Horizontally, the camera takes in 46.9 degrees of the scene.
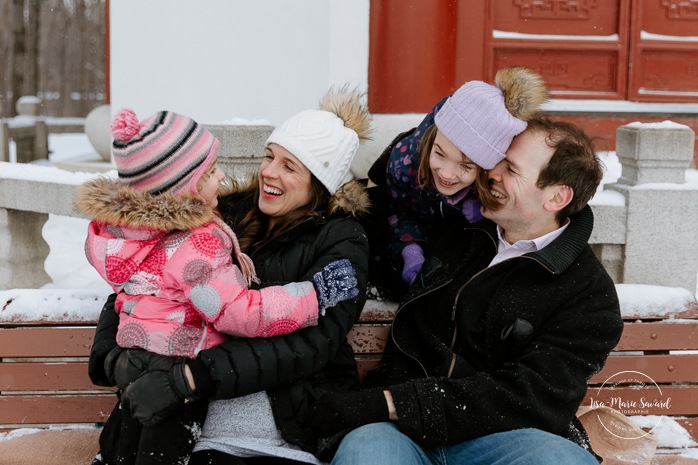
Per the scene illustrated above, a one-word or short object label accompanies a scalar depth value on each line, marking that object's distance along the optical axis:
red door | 6.29
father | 2.62
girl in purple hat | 2.81
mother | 2.55
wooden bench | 3.16
